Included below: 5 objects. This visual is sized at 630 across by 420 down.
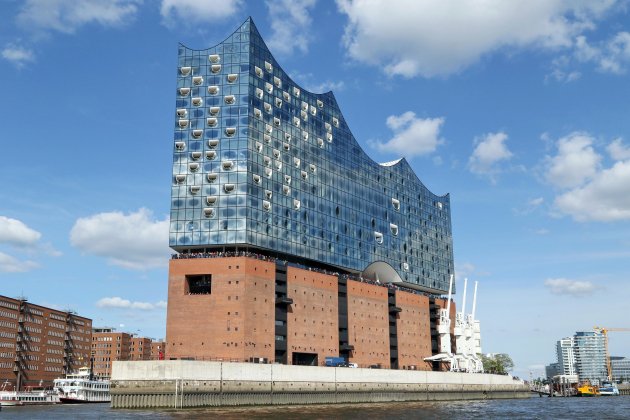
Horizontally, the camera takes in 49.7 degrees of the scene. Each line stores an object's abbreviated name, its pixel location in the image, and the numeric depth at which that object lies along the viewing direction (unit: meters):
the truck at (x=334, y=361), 129.30
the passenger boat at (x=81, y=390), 168.50
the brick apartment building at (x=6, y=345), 194.00
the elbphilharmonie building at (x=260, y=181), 119.94
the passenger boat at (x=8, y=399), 147.12
